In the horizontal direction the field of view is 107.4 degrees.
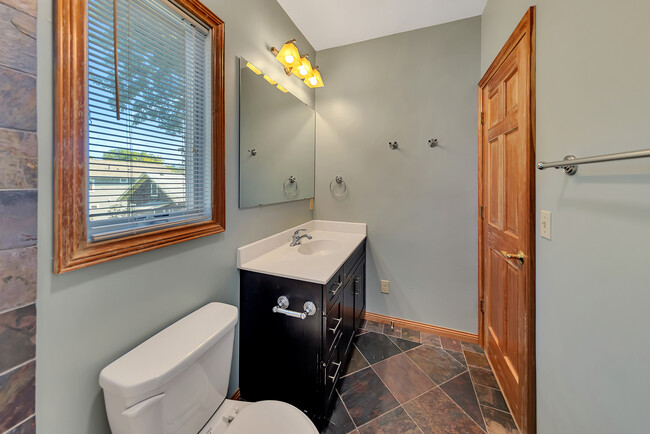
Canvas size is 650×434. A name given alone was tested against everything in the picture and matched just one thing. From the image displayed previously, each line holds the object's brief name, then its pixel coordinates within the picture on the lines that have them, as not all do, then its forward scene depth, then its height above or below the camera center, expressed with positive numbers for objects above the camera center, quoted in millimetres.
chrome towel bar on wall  531 +160
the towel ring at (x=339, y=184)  2324 +311
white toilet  728 -587
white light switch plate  1001 -32
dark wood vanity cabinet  1270 -712
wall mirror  1457 +551
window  720 +340
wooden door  1126 -17
